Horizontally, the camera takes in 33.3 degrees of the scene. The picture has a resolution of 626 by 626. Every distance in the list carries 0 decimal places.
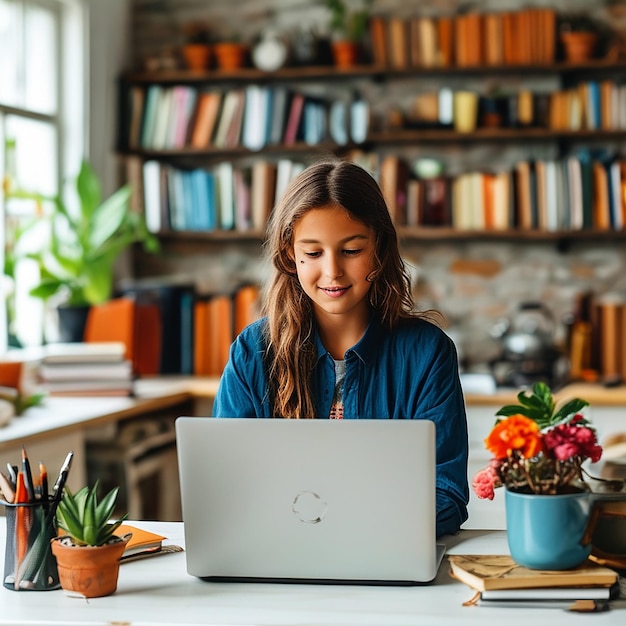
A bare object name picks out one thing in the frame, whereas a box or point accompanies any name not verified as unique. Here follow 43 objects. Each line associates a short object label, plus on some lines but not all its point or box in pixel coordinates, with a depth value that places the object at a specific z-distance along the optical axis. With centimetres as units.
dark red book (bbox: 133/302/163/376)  410
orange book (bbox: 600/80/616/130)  415
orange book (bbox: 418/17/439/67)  429
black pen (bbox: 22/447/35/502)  153
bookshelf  421
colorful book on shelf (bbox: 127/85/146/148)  452
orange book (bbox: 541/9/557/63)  420
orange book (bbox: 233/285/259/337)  427
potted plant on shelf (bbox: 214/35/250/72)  444
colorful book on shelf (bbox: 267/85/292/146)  436
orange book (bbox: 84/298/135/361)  393
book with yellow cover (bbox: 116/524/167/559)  166
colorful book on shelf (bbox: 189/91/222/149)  445
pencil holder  149
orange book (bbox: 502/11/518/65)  423
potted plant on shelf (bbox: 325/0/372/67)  433
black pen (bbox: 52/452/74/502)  153
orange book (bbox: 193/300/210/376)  430
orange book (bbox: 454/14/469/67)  427
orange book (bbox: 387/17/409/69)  433
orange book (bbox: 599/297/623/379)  407
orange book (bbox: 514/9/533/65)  421
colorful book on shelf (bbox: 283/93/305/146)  436
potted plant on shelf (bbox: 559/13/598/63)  413
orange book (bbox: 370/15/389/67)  435
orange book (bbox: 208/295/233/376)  428
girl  185
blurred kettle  390
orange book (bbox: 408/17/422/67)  432
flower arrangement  139
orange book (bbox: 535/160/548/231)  416
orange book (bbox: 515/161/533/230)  418
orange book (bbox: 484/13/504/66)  424
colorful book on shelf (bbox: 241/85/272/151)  439
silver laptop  141
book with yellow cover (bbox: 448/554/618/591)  139
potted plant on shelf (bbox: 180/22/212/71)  448
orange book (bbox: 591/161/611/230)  411
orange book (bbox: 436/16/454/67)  428
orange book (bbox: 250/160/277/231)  437
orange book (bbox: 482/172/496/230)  423
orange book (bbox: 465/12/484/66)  425
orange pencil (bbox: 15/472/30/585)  150
